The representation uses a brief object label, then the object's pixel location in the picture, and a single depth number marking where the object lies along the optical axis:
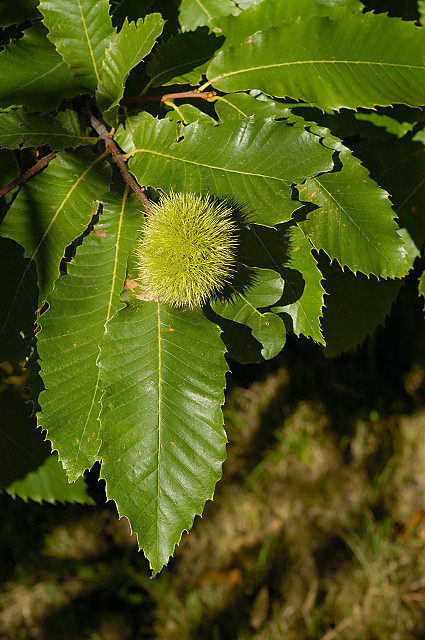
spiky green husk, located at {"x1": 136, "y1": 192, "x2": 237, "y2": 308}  0.88
